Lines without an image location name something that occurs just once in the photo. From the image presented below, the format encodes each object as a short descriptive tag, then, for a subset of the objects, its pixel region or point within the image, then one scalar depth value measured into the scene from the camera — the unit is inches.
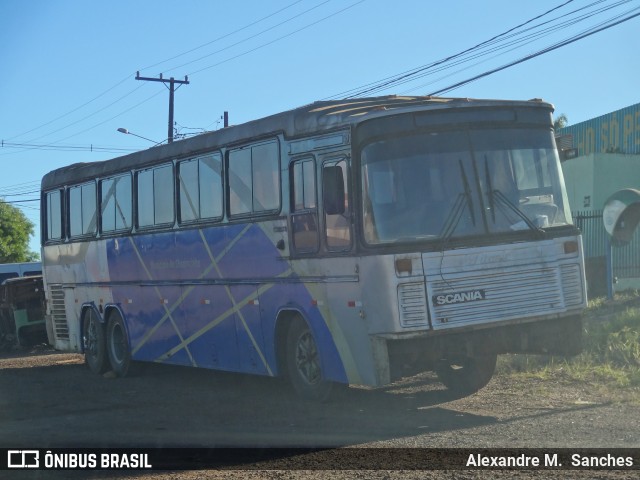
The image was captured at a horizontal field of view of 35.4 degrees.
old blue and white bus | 414.0
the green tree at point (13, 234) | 2859.3
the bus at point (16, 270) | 1687.5
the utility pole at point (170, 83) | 1728.6
